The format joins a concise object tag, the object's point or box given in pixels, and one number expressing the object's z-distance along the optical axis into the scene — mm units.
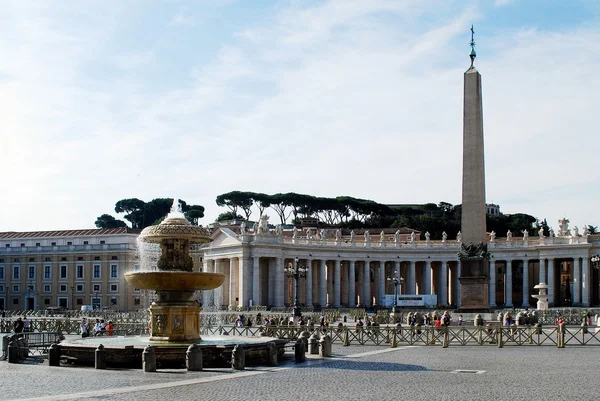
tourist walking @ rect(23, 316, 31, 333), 36562
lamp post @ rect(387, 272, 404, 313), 57500
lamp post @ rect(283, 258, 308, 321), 44375
